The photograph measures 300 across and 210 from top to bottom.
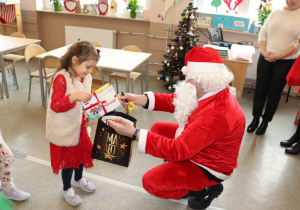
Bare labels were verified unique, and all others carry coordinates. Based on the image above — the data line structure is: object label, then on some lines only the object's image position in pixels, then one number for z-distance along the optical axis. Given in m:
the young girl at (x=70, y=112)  1.70
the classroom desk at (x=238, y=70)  3.33
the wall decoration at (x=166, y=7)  4.62
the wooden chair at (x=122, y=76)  3.60
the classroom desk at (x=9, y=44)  3.48
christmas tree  4.13
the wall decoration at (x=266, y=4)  4.44
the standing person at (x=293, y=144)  2.91
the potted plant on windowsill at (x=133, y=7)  4.89
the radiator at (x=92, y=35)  5.08
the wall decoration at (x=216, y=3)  4.61
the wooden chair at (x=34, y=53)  3.39
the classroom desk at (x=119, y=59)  3.09
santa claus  1.58
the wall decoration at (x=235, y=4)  4.59
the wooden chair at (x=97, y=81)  2.95
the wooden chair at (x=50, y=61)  3.10
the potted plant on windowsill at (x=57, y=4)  5.26
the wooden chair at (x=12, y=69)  3.71
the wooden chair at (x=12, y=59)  3.94
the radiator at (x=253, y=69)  4.55
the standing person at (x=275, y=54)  2.84
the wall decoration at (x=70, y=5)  5.21
